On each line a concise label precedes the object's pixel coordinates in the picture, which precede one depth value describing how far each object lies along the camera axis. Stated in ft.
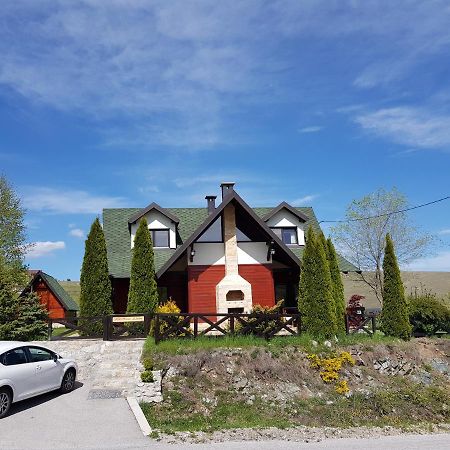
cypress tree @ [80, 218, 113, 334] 69.82
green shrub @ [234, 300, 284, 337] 59.77
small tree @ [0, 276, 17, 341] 61.77
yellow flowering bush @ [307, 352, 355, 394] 51.80
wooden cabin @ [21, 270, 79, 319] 101.76
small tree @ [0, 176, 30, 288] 108.99
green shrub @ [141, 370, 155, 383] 43.11
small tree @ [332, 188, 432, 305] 112.06
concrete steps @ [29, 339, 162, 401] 43.14
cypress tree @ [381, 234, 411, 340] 65.77
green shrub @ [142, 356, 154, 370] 46.06
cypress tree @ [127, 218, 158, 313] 69.51
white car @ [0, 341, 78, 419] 36.09
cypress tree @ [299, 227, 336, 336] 61.46
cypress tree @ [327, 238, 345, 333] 71.57
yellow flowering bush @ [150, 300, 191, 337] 58.90
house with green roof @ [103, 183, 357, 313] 73.70
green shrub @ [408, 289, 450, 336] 72.23
